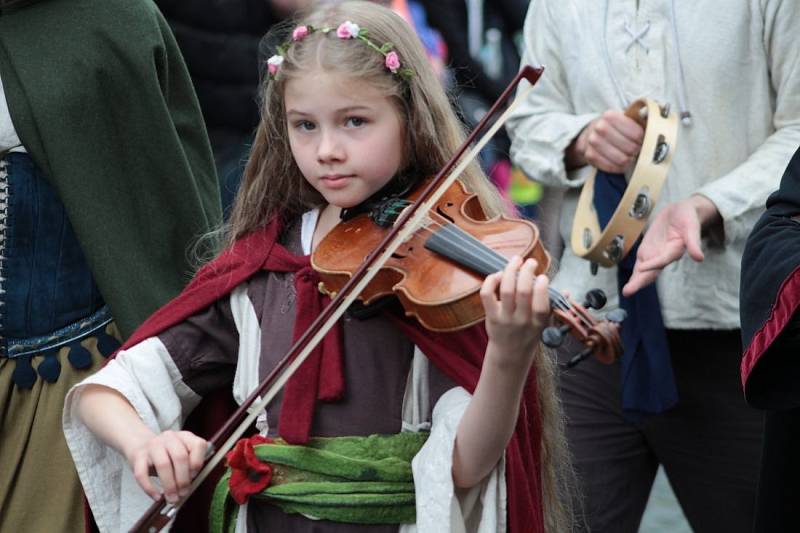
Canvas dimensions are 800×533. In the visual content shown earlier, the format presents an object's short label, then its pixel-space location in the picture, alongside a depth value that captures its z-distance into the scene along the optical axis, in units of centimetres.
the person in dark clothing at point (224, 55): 1051
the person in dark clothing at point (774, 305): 497
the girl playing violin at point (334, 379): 530
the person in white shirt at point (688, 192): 646
